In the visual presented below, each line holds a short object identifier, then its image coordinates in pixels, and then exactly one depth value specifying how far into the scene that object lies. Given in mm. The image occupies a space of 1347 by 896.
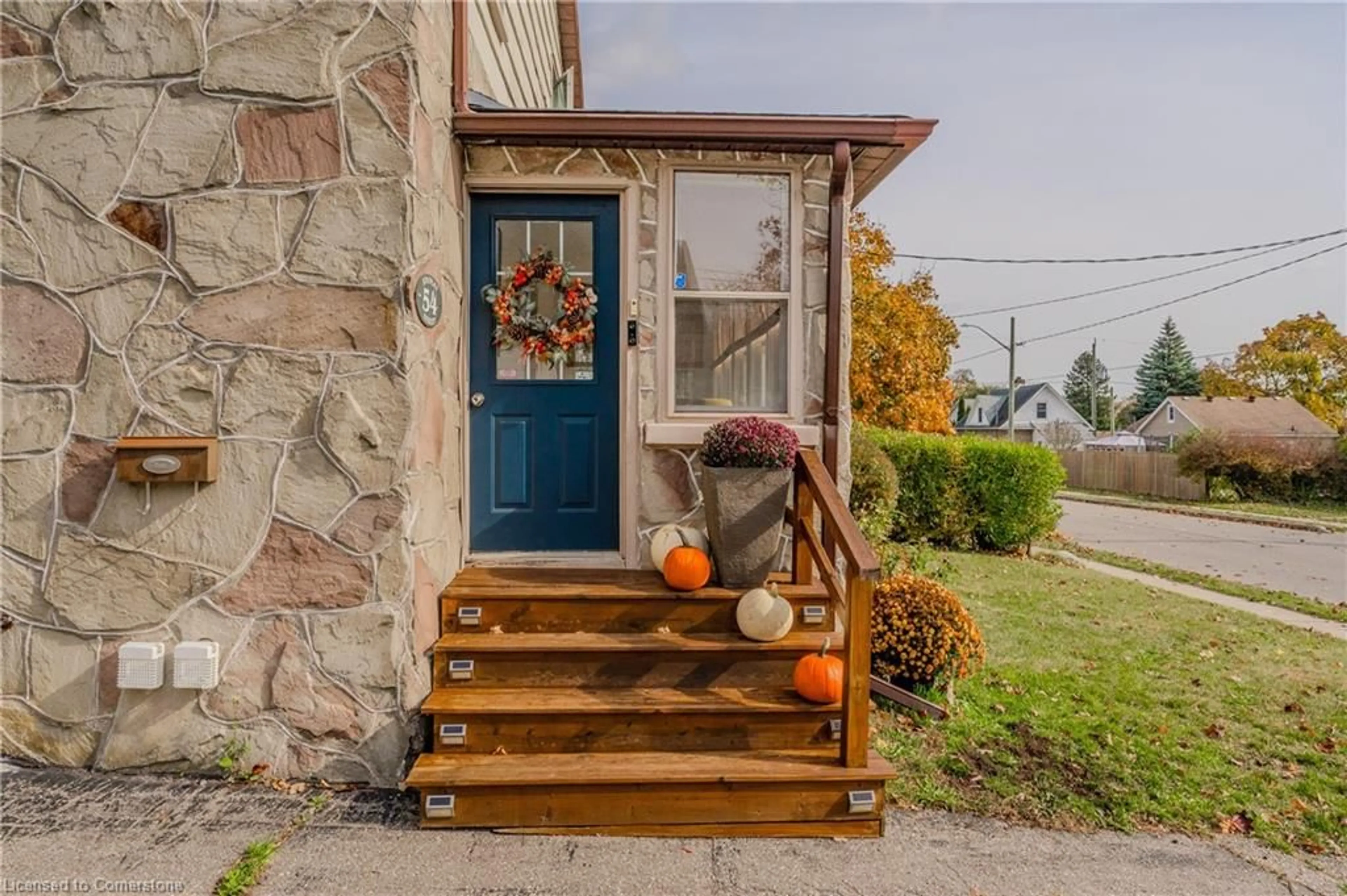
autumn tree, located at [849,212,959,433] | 12688
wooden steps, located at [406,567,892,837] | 2820
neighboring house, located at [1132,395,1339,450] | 27016
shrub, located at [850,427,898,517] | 7535
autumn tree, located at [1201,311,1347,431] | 27250
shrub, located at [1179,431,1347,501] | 17594
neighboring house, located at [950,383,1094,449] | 41625
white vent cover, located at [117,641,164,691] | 3047
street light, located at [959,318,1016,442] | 23500
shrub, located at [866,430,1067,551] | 9531
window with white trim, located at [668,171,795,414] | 4074
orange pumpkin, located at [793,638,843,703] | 3100
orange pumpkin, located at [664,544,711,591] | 3551
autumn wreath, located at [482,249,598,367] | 4043
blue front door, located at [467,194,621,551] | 4090
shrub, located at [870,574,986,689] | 3916
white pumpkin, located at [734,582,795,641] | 3332
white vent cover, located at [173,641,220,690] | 3047
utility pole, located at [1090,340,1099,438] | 40812
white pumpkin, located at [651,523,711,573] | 3775
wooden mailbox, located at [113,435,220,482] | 3061
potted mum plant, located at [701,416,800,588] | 3543
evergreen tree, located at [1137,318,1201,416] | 43906
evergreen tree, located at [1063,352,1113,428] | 52156
